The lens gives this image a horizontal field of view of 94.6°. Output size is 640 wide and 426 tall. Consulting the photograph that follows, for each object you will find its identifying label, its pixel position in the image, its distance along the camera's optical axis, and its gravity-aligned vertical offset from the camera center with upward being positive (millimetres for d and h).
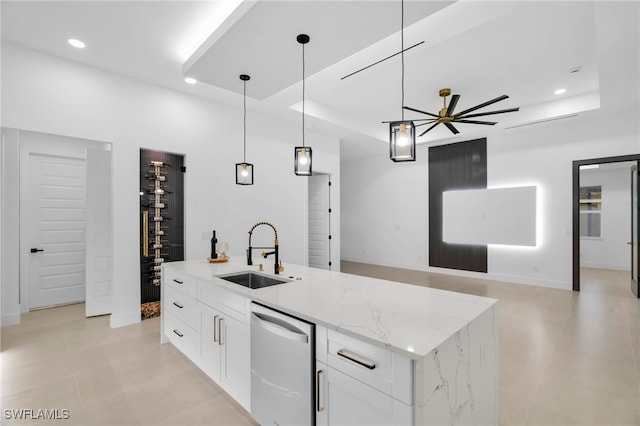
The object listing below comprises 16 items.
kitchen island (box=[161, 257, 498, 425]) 1149 -632
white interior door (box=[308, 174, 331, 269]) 6520 -228
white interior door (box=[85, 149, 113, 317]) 3895 -294
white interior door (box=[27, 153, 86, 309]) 4125 -247
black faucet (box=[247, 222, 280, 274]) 2592 -474
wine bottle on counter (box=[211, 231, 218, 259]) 3247 -418
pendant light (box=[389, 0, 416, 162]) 1995 +483
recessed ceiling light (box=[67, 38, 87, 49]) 3045 +1773
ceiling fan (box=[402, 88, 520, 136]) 3877 +1285
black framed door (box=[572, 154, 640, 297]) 5172 -209
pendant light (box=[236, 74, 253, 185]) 3391 +449
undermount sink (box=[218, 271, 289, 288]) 2592 -609
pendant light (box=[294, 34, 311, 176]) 2812 +495
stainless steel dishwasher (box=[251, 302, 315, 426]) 1473 -852
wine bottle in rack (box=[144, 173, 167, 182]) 3957 +478
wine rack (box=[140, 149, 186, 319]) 3932 -83
